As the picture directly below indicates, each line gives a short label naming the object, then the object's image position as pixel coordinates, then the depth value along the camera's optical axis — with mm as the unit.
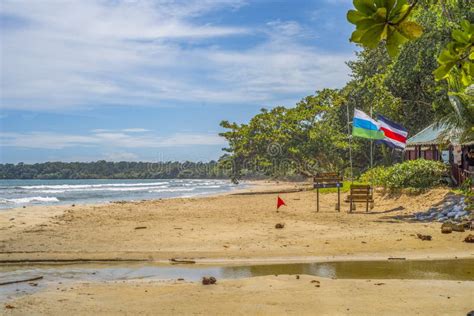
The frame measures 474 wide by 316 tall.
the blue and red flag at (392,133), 20547
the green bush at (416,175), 19891
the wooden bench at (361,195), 18084
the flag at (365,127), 20078
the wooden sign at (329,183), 18188
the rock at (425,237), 11580
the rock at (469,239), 11172
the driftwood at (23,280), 8123
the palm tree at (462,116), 13820
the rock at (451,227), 12383
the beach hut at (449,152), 18703
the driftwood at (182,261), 10000
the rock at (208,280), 7805
